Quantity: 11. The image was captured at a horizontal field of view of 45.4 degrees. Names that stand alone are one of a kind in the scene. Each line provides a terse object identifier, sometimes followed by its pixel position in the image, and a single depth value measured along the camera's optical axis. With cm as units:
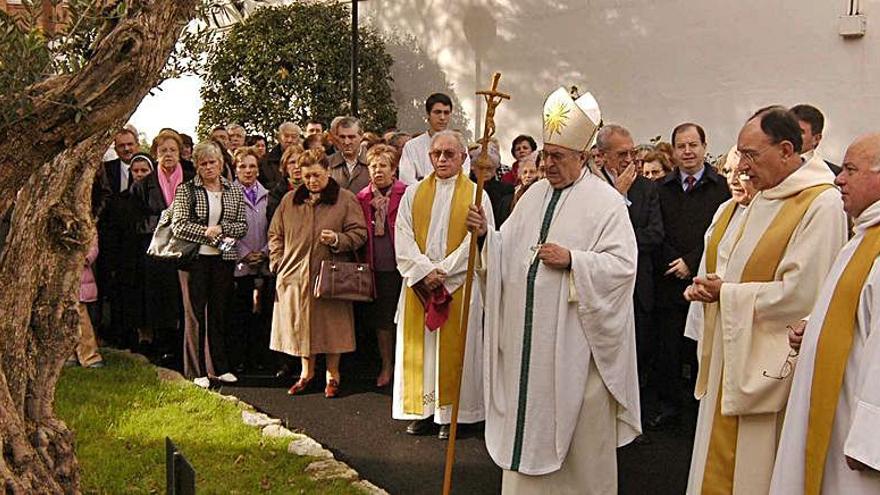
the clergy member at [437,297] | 700
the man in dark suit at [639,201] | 723
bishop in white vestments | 521
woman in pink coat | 822
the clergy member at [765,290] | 451
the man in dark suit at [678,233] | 735
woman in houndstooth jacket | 834
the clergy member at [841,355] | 361
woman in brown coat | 816
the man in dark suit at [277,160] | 1049
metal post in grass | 349
